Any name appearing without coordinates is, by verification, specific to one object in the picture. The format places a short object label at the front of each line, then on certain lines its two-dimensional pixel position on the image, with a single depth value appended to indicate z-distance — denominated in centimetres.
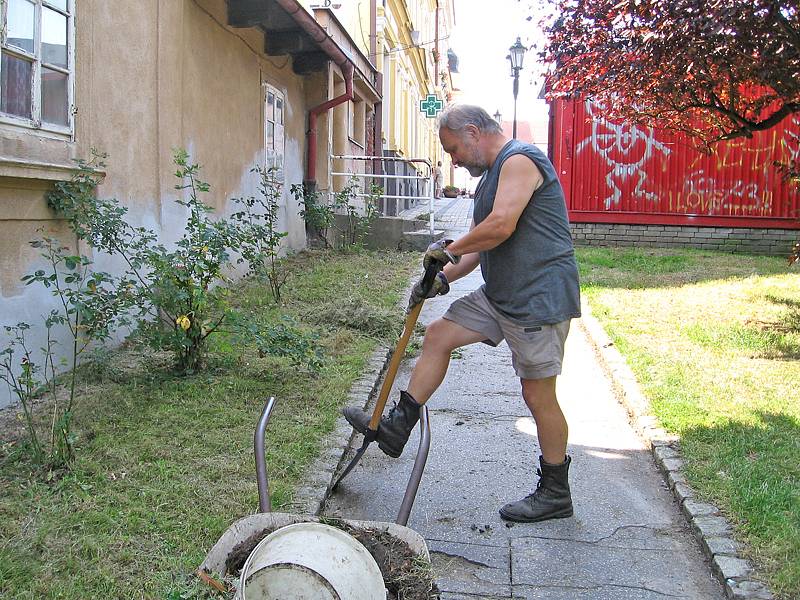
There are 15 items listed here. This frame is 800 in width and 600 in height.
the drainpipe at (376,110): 1875
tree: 585
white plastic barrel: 234
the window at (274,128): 1140
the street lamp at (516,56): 1902
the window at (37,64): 494
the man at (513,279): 357
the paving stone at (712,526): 358
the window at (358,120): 1727
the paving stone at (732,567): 323
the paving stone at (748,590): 306
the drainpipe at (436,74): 3826
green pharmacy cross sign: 2456
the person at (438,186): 3838
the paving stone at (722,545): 341
